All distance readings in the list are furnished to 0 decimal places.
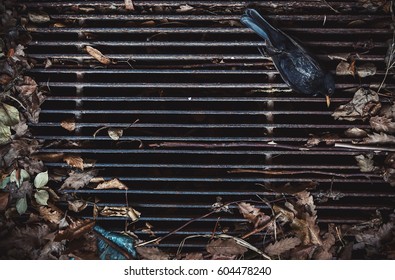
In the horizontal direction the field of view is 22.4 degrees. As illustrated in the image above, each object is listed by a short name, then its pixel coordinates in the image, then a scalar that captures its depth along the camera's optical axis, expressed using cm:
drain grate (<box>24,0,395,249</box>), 195
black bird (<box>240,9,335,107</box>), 192
